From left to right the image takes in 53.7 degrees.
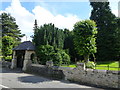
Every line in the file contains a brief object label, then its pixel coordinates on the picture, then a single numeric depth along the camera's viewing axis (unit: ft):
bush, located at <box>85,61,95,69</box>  36.40
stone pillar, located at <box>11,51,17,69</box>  61.59
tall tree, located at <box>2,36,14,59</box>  75.97
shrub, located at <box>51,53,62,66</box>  51.01
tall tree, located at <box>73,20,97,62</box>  40.96
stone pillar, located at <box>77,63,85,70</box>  33.99
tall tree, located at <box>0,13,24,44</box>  121.70
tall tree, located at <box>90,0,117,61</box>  66.69
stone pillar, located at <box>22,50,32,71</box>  53.04
